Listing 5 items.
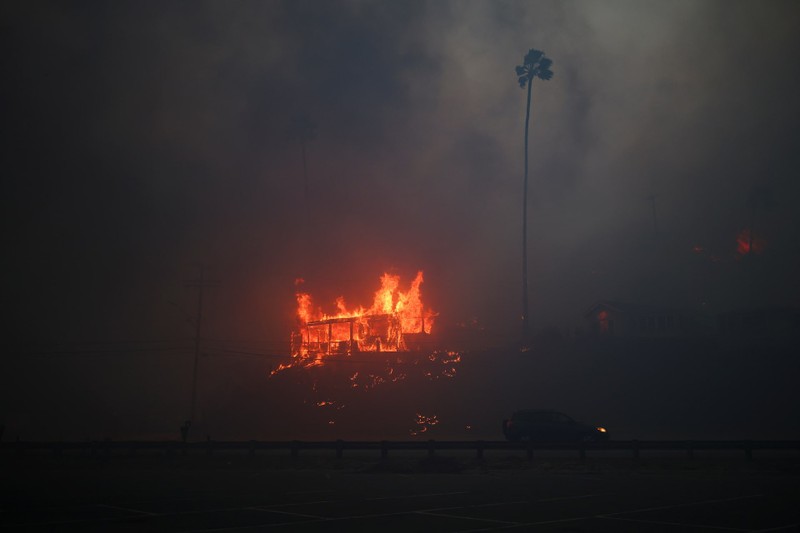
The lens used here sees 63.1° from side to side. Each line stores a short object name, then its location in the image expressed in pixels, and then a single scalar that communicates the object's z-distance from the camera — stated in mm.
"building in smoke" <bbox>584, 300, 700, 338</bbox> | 77312
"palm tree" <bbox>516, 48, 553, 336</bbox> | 85375
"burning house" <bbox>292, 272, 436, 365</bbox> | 81125
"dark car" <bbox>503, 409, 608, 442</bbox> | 36750
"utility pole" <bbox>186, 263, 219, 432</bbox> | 57059
